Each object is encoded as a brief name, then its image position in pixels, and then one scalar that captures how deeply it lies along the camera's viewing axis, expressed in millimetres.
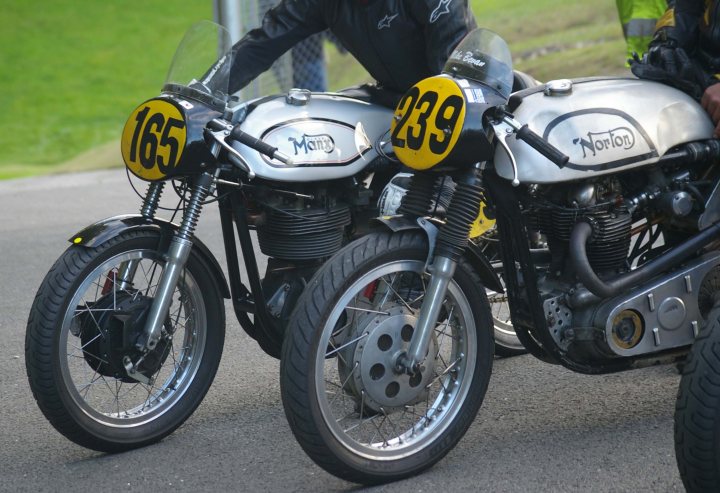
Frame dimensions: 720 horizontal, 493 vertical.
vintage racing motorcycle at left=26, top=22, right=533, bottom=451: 8172
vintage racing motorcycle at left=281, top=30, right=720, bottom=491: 7453
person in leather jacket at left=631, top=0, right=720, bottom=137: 8586
